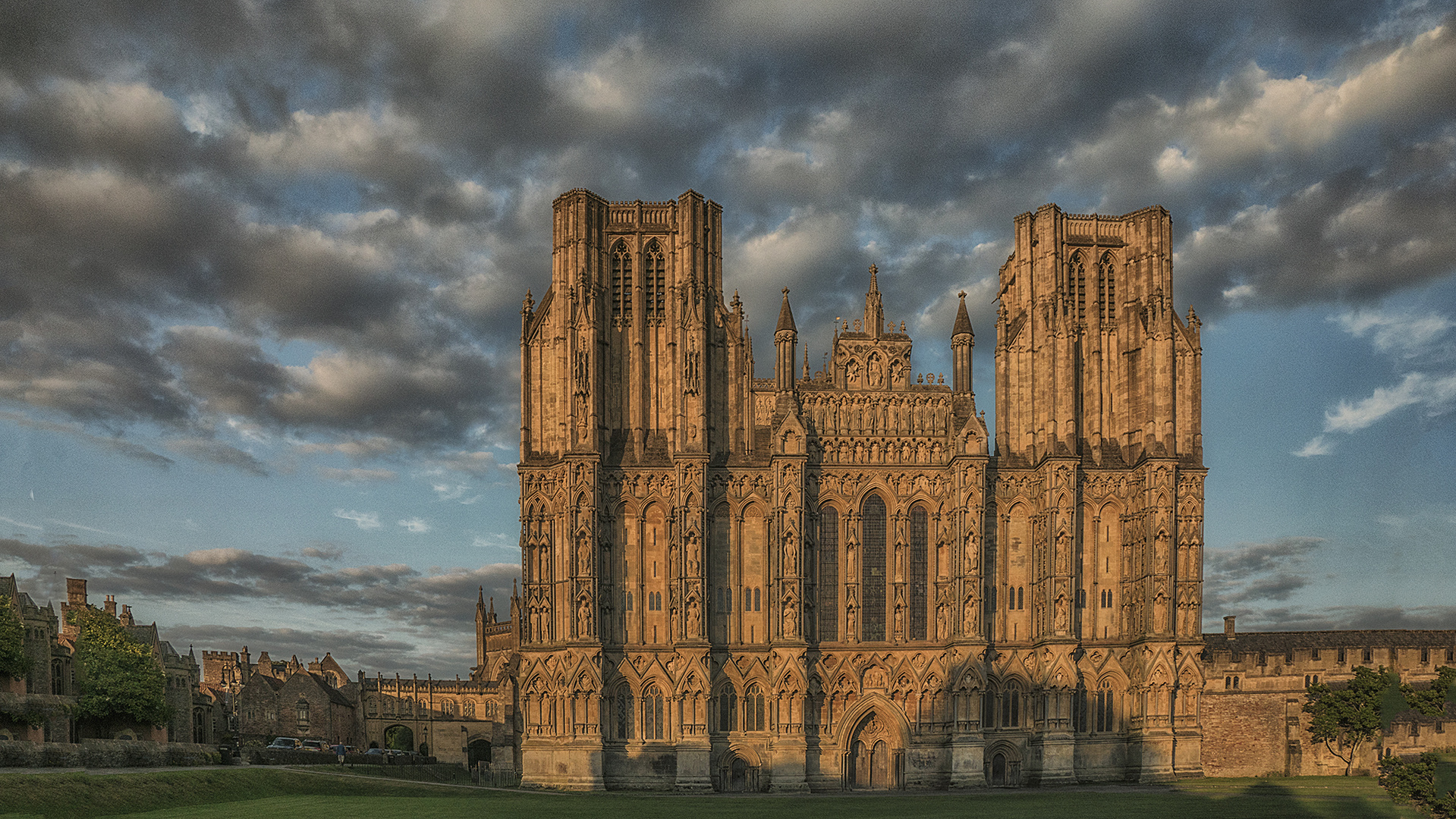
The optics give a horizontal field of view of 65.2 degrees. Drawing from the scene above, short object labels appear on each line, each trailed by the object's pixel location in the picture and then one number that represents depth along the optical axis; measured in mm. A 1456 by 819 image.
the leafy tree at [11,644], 62312
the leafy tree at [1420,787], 35250
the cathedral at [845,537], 64750
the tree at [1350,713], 59625
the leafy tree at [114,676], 69312
